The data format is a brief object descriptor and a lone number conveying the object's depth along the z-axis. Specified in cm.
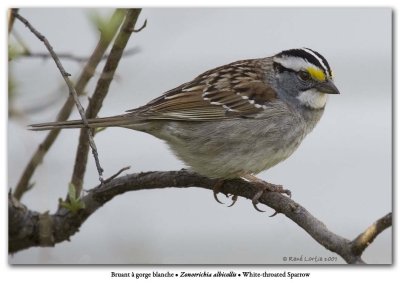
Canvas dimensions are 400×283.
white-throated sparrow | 568
